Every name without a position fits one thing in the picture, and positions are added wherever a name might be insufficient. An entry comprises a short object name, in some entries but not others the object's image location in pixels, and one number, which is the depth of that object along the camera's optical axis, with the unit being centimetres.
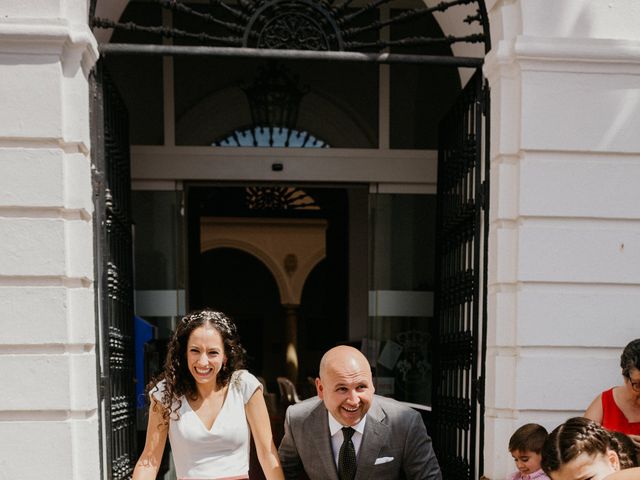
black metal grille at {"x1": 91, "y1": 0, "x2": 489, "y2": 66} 486
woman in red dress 384
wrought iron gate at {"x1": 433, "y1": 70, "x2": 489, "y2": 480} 497
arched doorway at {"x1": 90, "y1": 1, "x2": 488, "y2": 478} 705
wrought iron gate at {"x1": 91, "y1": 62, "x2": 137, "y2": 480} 463
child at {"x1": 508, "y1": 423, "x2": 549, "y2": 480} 418
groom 300
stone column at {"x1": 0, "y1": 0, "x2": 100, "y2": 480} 425
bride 361
